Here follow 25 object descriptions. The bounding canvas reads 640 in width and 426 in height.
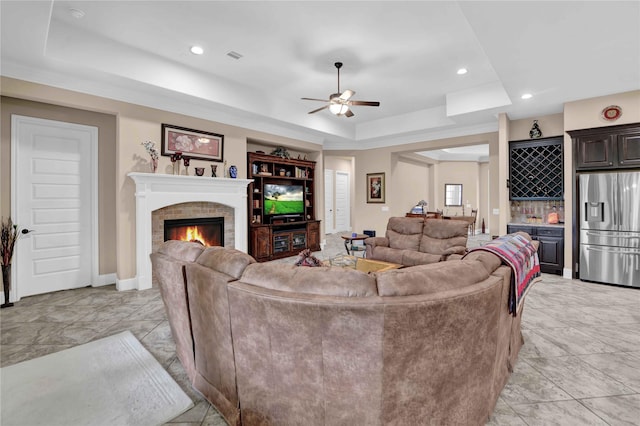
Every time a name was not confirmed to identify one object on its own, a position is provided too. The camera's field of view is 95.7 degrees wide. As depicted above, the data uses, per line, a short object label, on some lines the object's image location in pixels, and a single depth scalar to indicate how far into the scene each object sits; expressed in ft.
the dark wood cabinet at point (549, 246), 15.58
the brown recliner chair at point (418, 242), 14.19
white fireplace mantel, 13.51
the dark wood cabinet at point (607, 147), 13.33
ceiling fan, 12.91
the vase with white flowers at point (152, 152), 13.95
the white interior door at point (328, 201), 32.55
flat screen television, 20.79
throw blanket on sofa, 5.42
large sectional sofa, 3.94
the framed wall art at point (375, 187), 24.69
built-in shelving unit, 19.56
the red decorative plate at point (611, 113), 13.62
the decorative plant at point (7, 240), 11.41
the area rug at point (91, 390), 5.52
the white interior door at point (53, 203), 12.17
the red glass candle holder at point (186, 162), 15.26
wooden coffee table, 11.90
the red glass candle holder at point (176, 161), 14.80
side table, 19.44
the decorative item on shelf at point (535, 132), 16.91
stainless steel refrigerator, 13.21
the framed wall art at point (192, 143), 14.90
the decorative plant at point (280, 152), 21.55
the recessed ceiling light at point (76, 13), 9.76
